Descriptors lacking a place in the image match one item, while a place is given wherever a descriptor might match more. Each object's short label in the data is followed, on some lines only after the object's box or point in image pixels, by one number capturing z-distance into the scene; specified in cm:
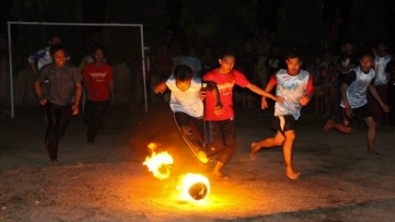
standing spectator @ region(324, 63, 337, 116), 1716
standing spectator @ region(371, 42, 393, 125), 1490
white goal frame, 1634
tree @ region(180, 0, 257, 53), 2044
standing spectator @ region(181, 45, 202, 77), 1747
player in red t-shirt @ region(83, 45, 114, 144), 1249
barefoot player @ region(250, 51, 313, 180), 957
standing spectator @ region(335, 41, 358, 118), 1456
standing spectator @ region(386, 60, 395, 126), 1482
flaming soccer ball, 812
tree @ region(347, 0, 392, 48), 2047
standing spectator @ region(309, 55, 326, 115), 1756
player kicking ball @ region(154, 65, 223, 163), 930
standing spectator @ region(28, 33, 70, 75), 1387
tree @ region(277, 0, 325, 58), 2044
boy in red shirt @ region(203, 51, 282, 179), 945
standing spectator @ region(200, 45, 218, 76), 1882
